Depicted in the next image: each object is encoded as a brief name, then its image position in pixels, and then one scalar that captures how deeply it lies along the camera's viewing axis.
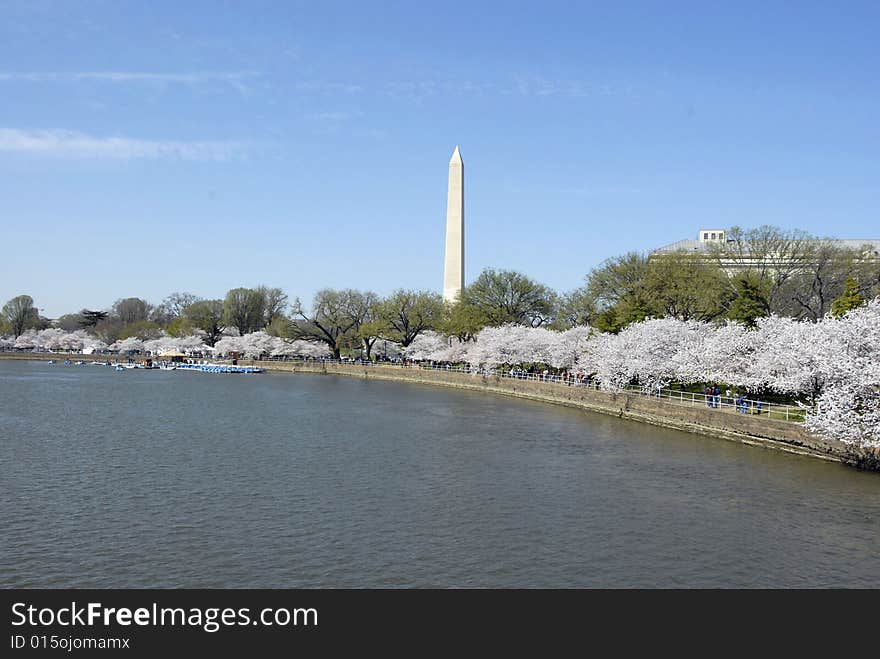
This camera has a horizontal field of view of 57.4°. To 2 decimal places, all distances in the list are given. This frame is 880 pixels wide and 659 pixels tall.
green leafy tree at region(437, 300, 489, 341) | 98.50
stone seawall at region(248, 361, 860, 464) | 36.88
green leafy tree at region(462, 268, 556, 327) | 98.75
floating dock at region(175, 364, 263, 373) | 125.62
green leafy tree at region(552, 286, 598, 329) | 83.94
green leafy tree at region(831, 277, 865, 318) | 48.94
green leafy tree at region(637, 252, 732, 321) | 65.75
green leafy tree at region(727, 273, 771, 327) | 59.31
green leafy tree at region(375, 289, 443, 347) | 115.62
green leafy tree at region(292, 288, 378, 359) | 129.88
